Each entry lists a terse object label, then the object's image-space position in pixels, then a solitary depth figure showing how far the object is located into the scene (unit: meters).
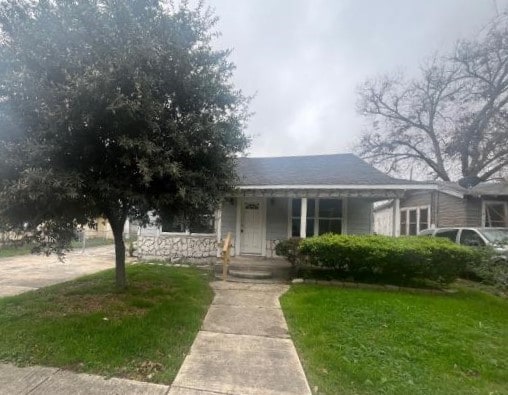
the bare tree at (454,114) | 20.12
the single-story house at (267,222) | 11.51
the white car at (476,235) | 9.61
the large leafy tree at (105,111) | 4.43
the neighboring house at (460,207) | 13.85
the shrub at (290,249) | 9.11
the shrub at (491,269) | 6.98
